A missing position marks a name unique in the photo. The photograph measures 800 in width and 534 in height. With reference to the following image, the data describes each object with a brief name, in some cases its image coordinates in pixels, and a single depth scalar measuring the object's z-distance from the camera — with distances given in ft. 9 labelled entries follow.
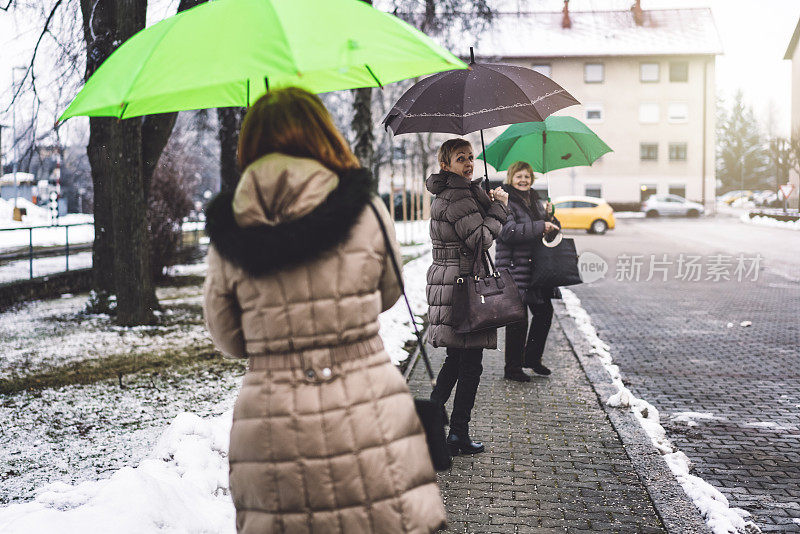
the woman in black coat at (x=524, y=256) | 21.94
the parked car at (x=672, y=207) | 159.63
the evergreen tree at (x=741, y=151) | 305.32
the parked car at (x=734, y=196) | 259.80
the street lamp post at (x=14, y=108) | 36.32
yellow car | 111.55
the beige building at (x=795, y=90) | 180.24
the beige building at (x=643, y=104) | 186.80
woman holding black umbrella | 15.97
